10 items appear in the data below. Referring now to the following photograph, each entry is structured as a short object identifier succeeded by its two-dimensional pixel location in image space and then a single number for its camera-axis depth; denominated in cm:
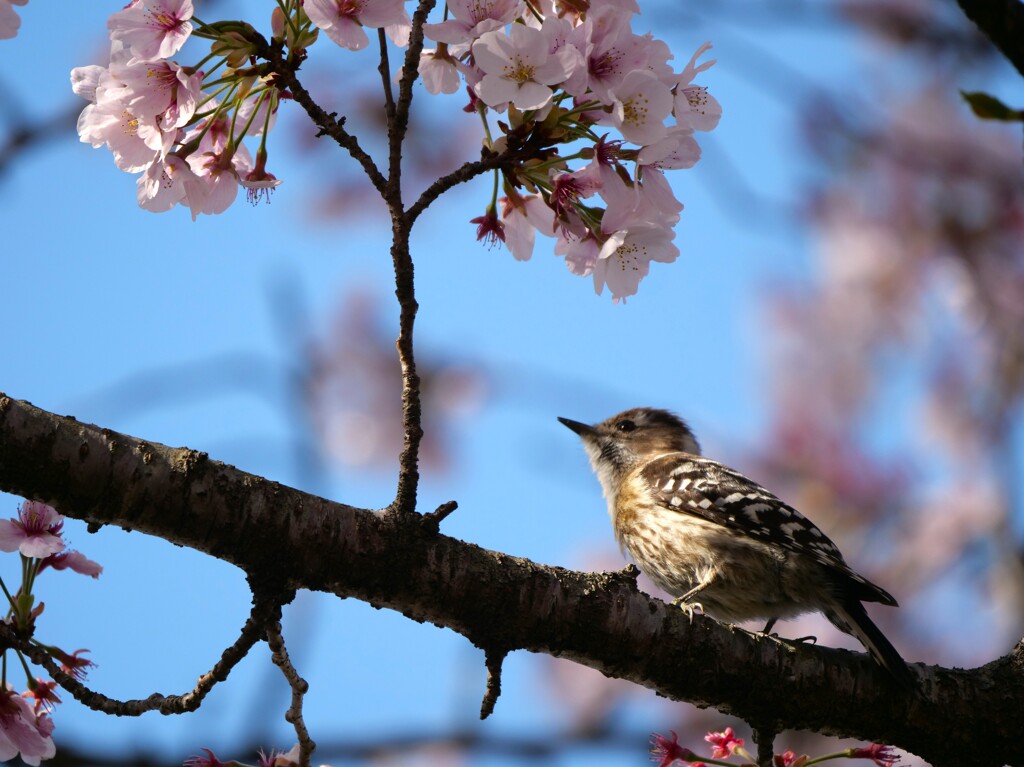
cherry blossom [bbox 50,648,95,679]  507
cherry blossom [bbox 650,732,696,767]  561
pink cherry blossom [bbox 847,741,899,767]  591
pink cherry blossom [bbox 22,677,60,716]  516
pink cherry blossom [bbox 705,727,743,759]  572
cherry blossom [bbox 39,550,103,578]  530
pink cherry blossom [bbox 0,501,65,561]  487
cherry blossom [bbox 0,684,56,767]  497
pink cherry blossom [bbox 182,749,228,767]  493
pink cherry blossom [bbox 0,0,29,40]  460
